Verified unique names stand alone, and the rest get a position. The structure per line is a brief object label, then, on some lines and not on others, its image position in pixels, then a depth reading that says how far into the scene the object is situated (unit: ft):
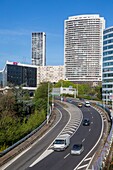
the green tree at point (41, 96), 305.10
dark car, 199.43
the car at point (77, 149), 123.85
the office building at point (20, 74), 550.36
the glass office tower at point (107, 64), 435.12
